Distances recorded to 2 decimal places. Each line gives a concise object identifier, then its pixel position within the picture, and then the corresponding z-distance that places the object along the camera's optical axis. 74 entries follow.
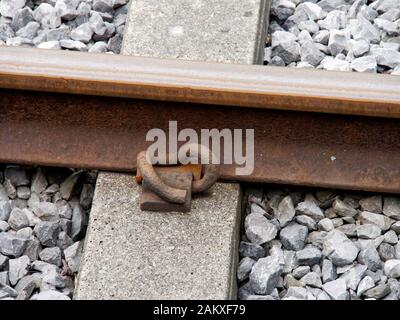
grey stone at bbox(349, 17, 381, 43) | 7.78
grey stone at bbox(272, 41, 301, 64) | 7.66
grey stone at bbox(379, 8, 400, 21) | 7.98
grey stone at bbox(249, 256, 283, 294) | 6.26
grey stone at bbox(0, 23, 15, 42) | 7.86
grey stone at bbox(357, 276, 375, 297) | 6.23
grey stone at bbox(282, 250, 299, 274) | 6.41
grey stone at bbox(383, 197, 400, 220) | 6.70
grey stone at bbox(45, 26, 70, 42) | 7.84
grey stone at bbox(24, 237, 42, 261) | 6.49
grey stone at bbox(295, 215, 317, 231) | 6.64
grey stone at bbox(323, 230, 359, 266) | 6.39
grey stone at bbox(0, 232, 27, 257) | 6.46
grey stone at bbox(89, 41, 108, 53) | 7.72
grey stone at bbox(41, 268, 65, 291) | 6.30
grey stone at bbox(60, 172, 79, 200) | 6.87
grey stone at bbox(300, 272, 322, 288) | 6.31
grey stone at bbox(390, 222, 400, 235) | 6.61
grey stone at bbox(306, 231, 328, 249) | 6.55
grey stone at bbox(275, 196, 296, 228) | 6.67
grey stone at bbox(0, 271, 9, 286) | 6.30
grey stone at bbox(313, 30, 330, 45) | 7.79
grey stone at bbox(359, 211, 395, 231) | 6.62
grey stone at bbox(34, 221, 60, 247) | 6.56
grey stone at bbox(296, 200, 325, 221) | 6.70
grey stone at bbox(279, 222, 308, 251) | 6.52
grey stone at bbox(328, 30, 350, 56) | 7.68
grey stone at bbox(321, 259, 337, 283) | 6.34
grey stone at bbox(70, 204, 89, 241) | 6.65
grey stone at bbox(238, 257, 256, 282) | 6.38
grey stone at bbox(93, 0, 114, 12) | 8.12
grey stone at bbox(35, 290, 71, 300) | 6.17
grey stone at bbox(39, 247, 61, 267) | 6.47
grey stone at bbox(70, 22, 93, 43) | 7.82
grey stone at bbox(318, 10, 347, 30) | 7.90
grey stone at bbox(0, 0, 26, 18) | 8.06
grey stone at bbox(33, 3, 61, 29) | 7.98
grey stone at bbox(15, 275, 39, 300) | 6.21
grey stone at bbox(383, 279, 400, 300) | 6.22
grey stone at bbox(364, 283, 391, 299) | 6.20
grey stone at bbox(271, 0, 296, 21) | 8.12
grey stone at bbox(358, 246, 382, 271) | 6.39
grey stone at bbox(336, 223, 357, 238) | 6.60
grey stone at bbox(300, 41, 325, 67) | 7.62
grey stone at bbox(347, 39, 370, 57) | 7.64
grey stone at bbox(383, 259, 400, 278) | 6.32
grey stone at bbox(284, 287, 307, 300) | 6.22
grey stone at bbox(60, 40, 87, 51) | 7.74
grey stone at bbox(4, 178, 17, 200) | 6.90
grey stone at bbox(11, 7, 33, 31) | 7.98
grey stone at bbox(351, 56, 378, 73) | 7.46
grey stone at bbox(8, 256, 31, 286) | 6.33
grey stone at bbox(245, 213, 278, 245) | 6.53
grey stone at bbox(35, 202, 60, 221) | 6.72
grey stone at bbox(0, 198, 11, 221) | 6.72
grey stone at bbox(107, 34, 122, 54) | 7.76
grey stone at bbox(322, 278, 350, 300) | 6.19
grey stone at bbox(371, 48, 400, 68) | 7.52
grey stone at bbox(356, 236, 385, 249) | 6.48
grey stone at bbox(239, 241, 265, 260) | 6.50
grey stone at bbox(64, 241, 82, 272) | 6.43
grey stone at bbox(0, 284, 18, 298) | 6.22
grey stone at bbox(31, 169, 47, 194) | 6.93
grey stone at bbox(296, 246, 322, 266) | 6.42
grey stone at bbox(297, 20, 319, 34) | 7.90
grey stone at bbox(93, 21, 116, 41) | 7.88
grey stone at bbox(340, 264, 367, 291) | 6.27
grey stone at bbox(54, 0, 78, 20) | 8.00
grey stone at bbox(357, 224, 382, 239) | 6.54
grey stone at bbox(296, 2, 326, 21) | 8.02
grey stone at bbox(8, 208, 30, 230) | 6.65
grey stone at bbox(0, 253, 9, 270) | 6.39
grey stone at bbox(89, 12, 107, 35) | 7.85
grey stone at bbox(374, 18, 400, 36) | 7.82
